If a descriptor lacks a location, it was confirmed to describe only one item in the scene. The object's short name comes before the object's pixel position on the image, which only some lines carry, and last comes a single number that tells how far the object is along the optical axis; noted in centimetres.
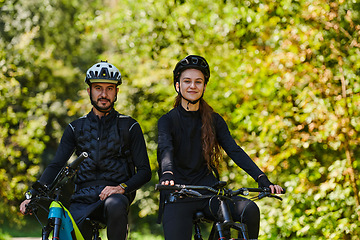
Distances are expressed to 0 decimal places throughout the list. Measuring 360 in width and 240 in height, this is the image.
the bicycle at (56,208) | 689
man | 793
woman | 701
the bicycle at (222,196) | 622
